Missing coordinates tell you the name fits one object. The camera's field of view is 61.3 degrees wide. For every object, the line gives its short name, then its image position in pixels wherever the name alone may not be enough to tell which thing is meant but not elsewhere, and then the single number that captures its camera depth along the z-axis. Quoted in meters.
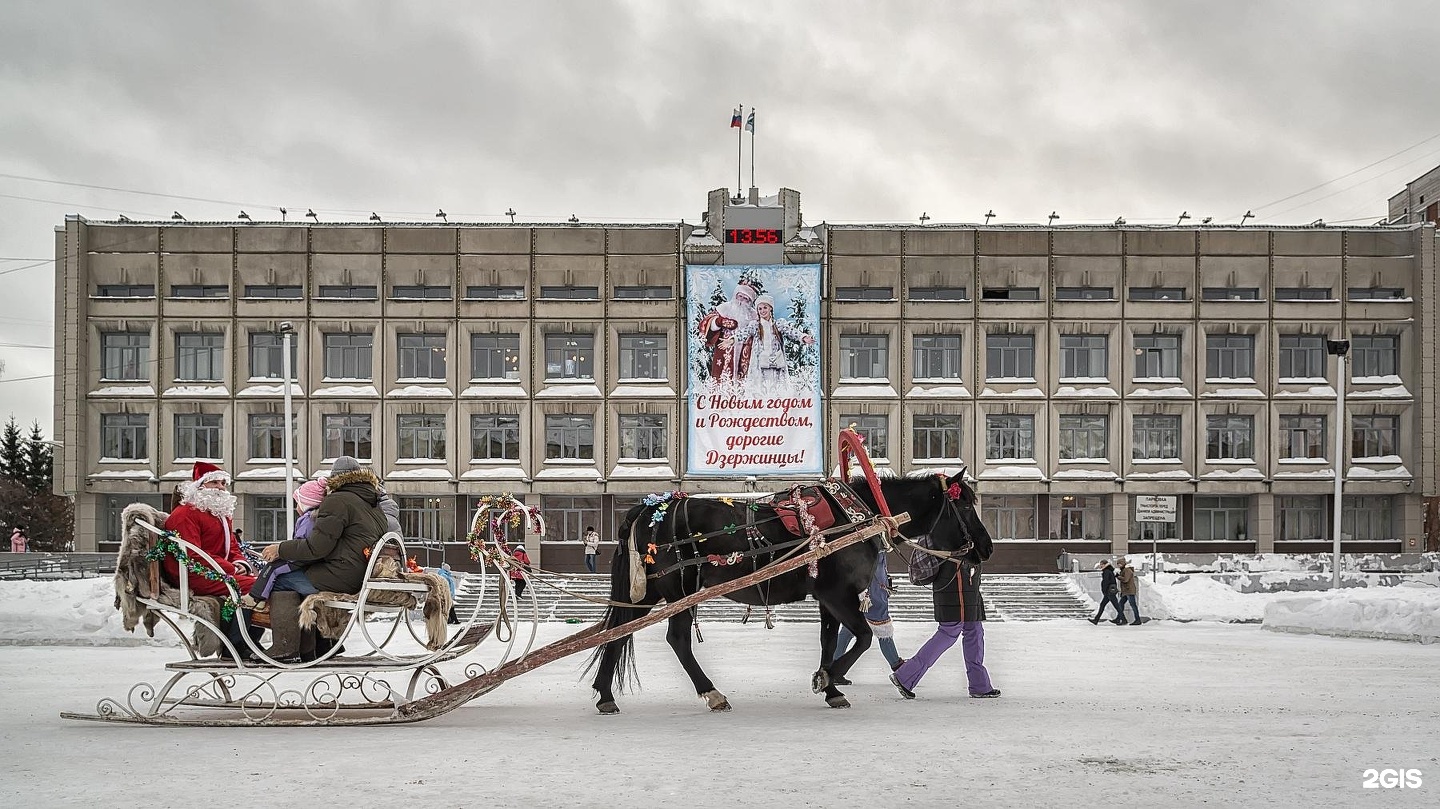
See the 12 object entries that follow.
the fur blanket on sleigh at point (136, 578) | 9.77
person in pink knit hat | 10.13
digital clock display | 46.97
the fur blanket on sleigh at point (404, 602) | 10.14
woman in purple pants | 12.61
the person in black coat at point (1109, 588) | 29.48
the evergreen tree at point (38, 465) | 75.81
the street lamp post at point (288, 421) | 31.77
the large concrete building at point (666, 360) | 47.81
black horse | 11.55
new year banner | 45.69
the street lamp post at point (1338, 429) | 32.72
